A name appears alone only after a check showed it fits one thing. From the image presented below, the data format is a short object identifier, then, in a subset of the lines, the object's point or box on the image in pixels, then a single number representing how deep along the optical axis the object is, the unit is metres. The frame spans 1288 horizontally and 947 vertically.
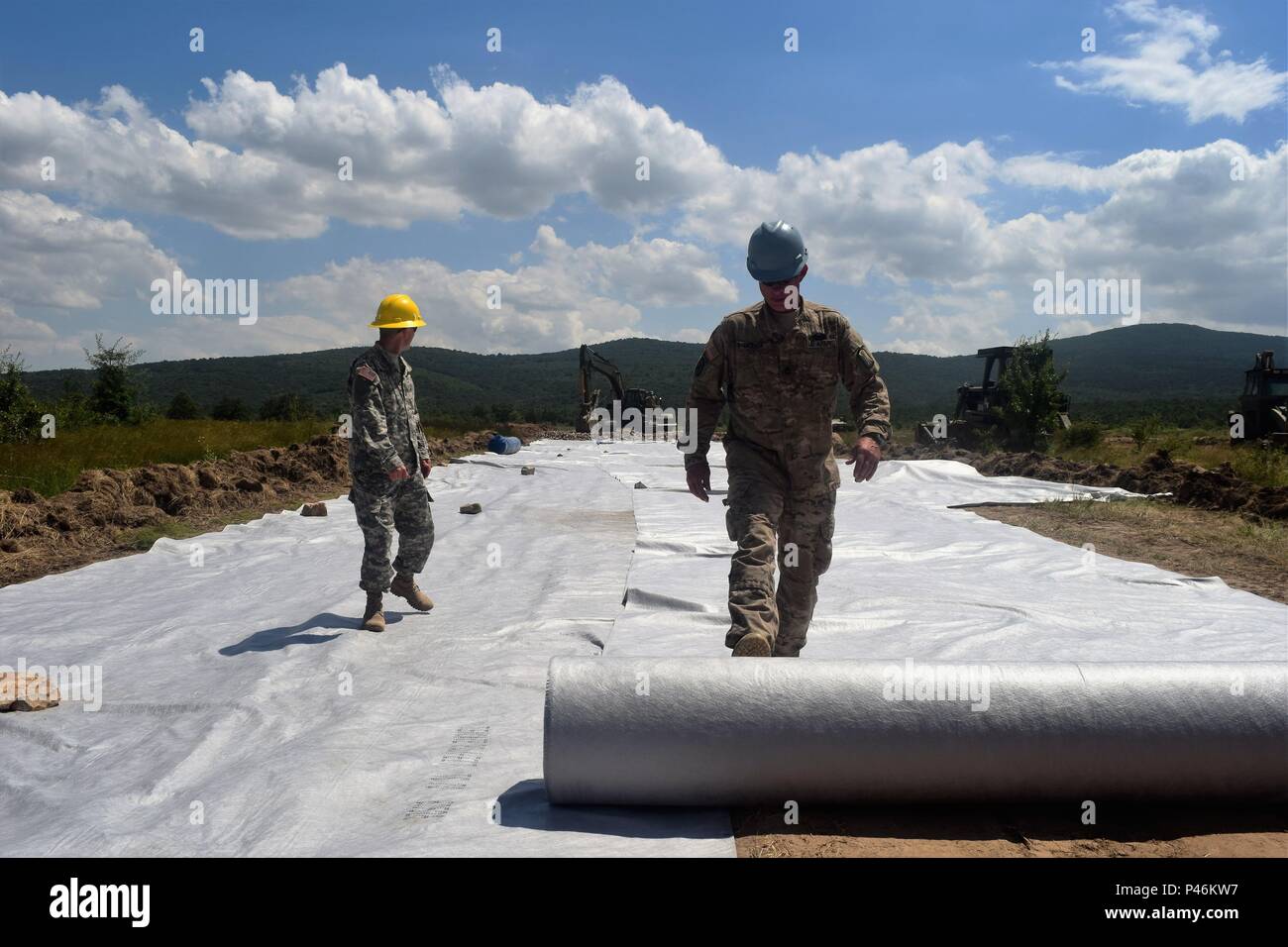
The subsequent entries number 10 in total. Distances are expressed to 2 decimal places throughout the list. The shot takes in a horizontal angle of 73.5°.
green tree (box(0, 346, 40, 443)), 15.79
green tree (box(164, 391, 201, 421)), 34.75
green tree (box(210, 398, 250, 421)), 36.14
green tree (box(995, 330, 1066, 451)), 17.78
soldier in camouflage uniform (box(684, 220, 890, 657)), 3.47
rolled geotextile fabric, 2.51
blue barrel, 19.00
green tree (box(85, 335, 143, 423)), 26.77
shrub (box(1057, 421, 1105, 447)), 16.86
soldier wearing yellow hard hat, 4.77
